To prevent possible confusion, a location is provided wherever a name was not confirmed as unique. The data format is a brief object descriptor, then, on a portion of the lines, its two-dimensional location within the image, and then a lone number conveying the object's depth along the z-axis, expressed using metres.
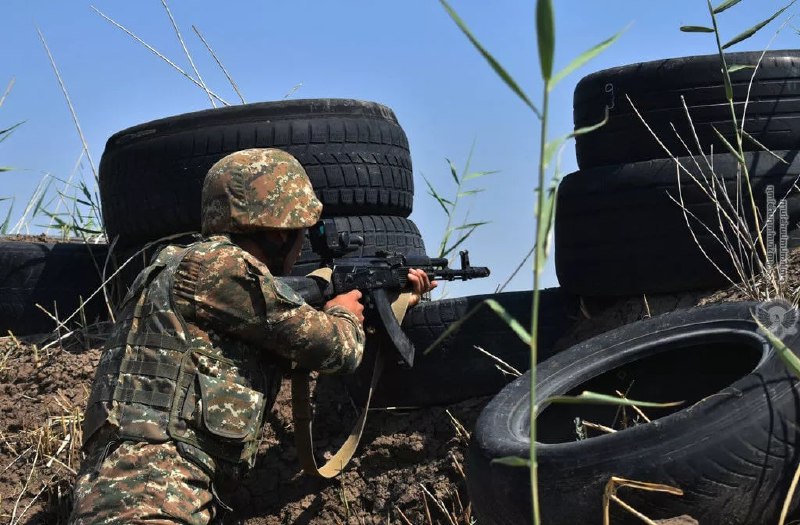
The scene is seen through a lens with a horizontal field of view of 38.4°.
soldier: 3.63
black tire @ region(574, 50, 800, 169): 4.30
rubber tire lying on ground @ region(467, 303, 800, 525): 2.92
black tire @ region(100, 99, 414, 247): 5.02
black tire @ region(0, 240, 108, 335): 5.50
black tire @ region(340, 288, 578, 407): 4.53
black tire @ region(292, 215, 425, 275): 4.86
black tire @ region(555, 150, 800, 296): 4.23
